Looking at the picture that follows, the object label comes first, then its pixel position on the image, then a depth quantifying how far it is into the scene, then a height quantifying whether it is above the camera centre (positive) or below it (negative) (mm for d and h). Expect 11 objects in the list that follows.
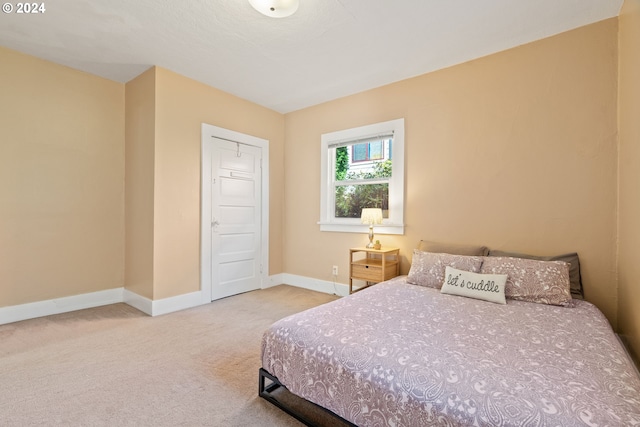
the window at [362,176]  3375 +449
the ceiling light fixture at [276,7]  2053 +1483
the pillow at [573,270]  2270 -464
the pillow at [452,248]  2705 -364
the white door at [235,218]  3626 -106
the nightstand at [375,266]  3102 -619
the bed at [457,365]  1020 -667
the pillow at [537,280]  2088 -514
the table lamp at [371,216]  3279 -59
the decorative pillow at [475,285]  2152 -576
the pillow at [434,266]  2461 -484
